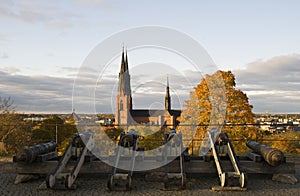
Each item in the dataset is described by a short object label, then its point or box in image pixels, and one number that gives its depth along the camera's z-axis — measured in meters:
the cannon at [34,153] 6.05
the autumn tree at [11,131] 20.98
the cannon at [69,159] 5.66
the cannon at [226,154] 5.76
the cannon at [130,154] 5.70
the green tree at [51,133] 27.36
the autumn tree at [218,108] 18.47
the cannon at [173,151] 5.91
